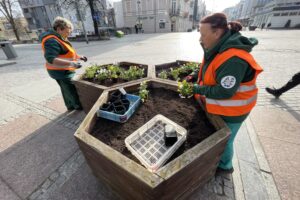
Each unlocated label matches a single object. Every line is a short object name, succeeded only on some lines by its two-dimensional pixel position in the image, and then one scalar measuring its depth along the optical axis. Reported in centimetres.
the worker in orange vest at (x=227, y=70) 122
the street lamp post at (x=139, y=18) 3616
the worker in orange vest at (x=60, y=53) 248
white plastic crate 124
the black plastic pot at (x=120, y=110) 176
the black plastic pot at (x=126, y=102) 191
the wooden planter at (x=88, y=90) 256
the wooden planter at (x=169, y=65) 359
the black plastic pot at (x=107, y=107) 181
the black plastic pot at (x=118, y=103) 192
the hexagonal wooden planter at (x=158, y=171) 105
